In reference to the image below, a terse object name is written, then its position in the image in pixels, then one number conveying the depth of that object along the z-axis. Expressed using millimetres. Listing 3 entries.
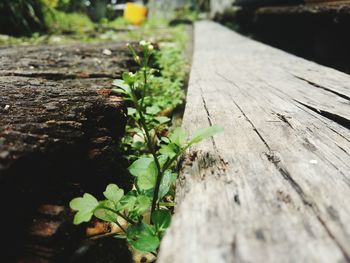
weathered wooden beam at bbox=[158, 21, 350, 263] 153
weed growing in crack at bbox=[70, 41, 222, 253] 216
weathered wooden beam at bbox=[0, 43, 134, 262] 209
